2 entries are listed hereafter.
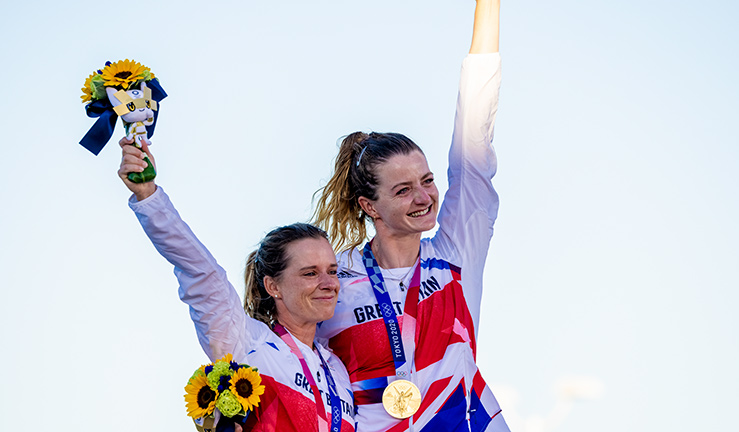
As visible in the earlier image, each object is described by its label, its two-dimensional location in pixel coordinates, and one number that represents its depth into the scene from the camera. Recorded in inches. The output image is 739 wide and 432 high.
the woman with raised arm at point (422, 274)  365.4
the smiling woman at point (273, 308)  306.7
